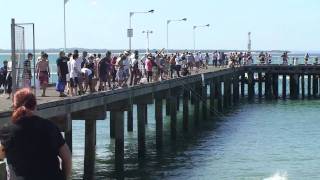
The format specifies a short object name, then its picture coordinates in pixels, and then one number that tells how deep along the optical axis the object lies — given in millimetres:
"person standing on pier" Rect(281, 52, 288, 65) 61188
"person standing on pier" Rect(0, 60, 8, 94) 20359
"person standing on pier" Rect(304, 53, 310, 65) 60984
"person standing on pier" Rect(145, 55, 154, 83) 28406
